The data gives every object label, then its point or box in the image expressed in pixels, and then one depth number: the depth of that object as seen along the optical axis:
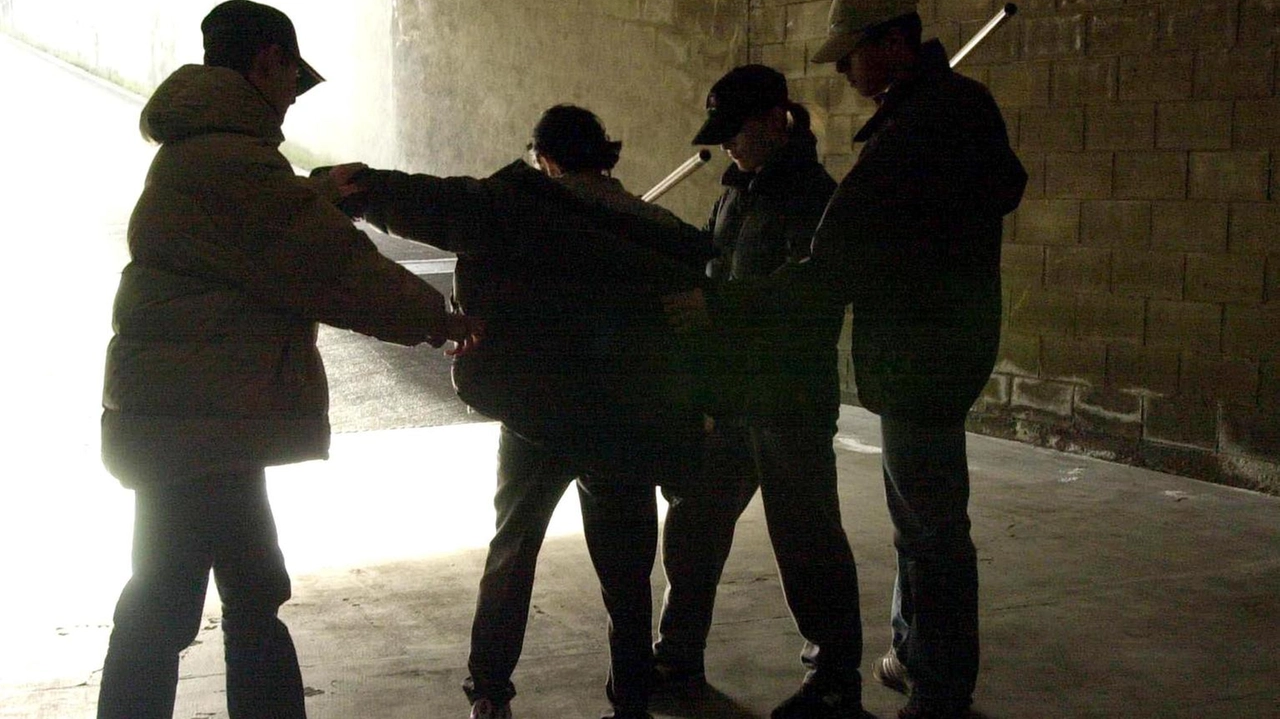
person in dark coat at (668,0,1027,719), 2.65
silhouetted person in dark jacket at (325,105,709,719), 2.48
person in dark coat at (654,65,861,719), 2.87
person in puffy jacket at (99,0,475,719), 2.23
